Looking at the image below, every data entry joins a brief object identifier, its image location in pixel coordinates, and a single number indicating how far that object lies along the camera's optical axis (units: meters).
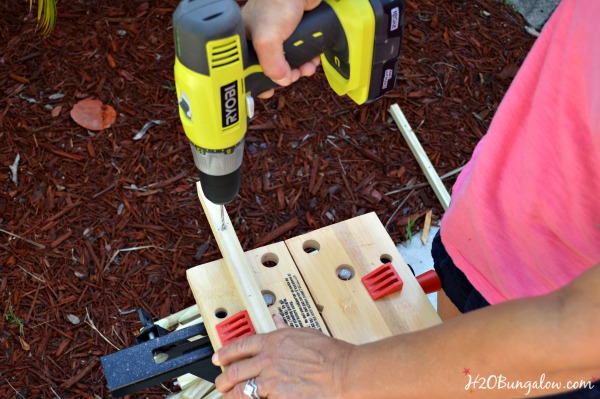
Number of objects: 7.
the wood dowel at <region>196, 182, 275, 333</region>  1.75
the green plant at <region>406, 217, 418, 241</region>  2.91
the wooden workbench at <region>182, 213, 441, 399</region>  1.83
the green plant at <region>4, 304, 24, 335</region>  2.53
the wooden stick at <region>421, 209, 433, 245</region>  2.92
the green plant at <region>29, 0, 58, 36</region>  2.92
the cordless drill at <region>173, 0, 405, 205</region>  1.40
